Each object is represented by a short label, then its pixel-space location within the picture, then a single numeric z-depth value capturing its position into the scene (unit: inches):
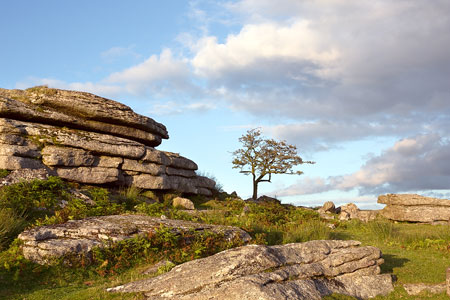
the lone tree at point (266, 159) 1835.6
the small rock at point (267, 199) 1676.8
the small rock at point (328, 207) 1490.2
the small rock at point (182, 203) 1101.4
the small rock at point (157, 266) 502.9
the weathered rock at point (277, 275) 364.5
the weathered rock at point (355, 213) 1200.7
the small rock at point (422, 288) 488.8
